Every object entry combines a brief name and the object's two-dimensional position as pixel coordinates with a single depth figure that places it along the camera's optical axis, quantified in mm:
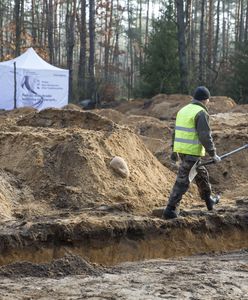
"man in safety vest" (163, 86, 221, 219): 8375
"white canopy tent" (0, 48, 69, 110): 25484
